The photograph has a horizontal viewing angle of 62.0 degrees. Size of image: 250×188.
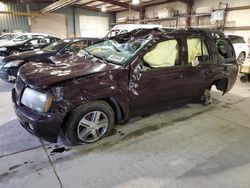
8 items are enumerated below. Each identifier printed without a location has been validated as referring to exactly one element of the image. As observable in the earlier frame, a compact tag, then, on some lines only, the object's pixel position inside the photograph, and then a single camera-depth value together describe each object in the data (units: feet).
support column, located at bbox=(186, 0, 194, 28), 41.20
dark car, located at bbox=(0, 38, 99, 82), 15.65
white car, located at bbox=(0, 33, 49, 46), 33.15
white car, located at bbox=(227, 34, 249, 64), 30.37
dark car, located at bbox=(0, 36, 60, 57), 26.68
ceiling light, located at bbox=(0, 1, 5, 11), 50.60
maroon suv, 7.41
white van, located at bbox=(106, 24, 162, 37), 34.47
